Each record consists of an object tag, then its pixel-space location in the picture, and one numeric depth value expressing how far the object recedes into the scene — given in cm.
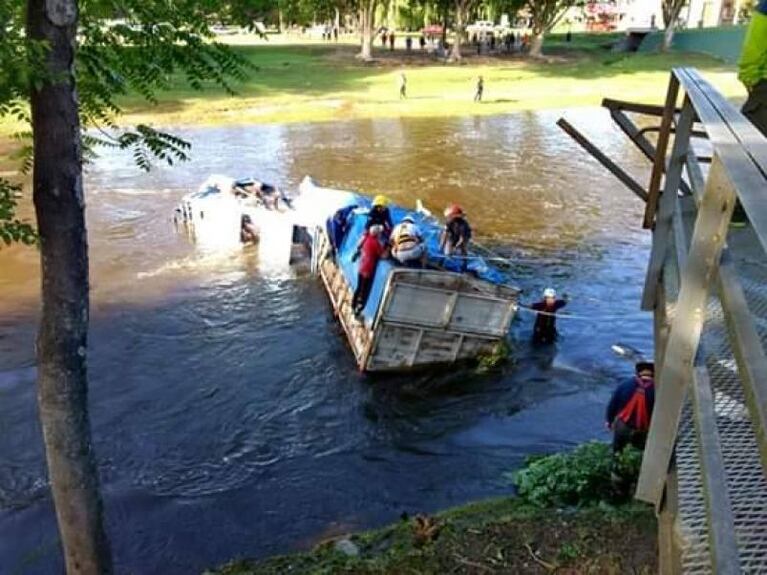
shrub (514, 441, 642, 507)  765
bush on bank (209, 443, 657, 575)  580
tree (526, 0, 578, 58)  5753
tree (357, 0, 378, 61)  5475
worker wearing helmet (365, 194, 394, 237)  1450
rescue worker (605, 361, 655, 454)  796
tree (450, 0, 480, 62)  5594
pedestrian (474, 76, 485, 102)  4412
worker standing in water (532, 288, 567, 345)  1488
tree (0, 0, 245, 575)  452
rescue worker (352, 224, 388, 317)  1328
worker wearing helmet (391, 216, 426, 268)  1291
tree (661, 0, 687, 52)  5869
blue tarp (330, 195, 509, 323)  1306
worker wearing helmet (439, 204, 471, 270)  1456
